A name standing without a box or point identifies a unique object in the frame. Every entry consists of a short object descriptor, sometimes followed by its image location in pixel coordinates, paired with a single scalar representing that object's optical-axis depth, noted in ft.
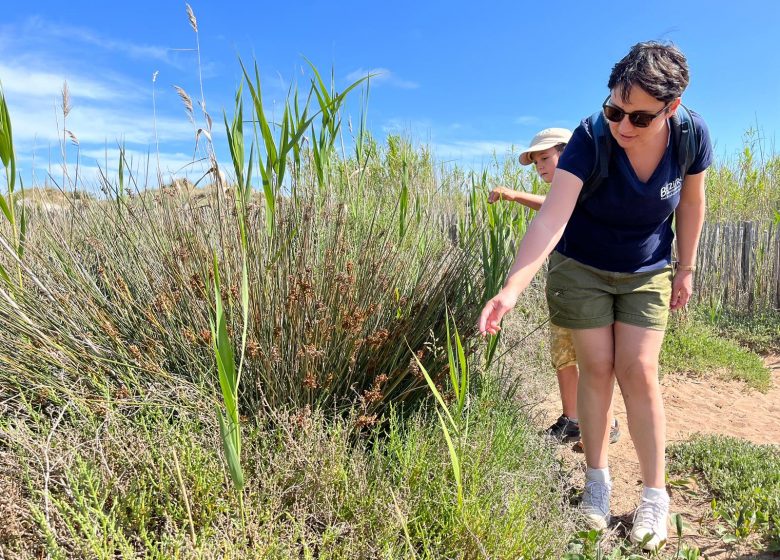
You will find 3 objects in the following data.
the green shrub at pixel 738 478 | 7.64
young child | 9.35
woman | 6.29
